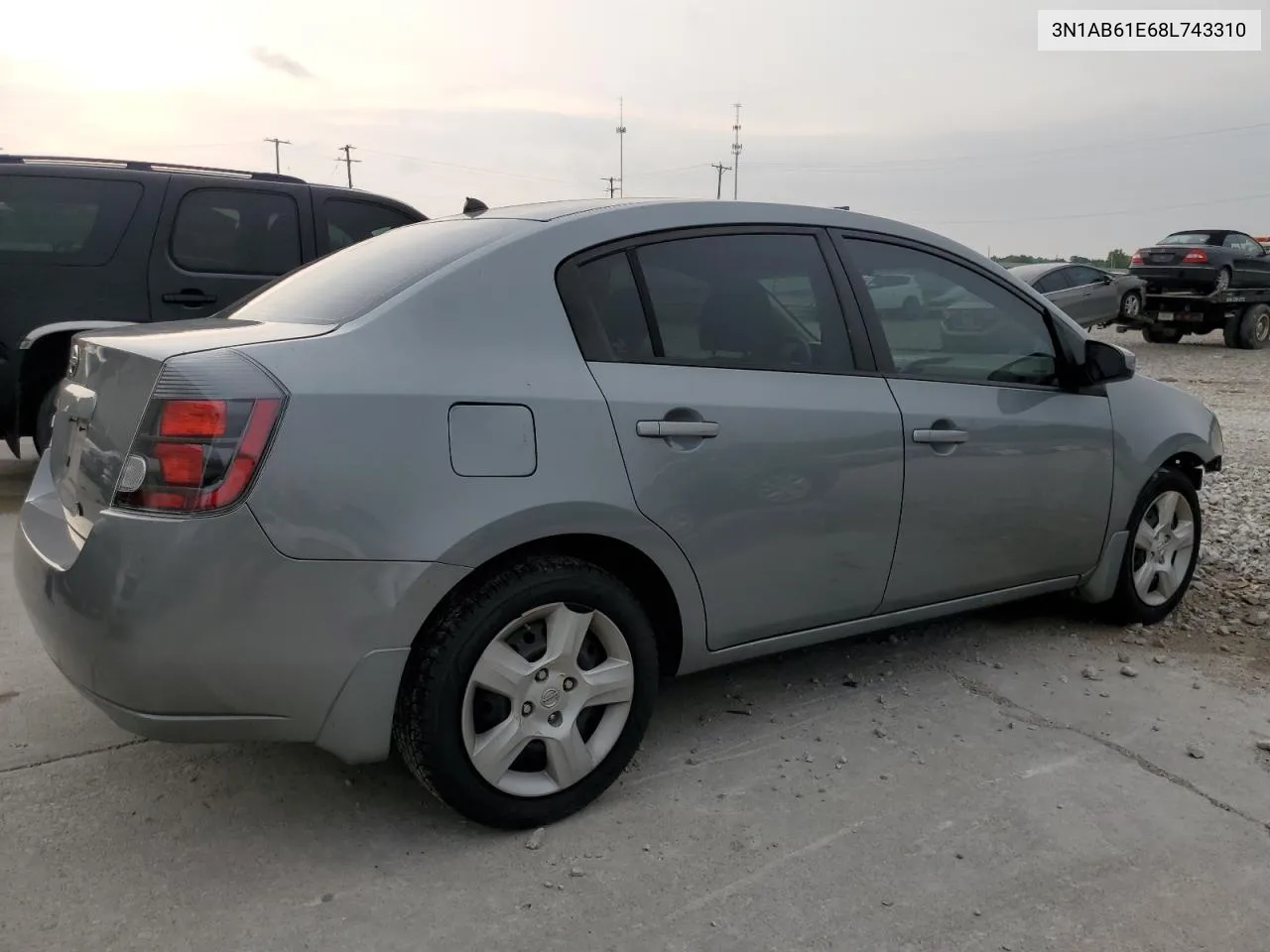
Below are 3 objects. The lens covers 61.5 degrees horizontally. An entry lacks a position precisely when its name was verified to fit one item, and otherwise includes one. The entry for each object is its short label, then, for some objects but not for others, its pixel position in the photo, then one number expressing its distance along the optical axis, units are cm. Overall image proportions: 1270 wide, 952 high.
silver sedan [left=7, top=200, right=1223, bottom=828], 236
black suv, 602
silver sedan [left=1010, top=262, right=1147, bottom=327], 1577
